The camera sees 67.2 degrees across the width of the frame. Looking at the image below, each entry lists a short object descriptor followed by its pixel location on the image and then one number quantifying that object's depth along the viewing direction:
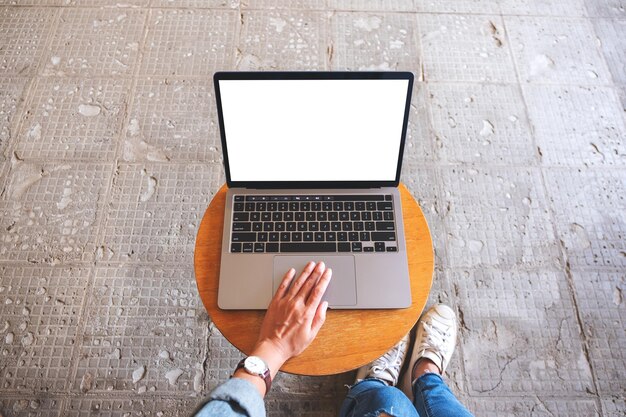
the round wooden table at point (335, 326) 1.14
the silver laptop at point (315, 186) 1.08
